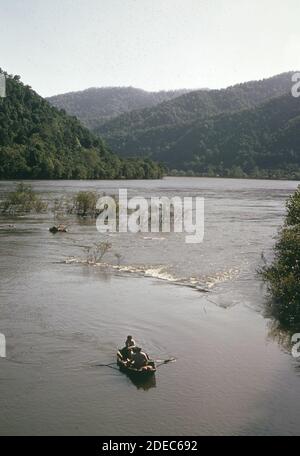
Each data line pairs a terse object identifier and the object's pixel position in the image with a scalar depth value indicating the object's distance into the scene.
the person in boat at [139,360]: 22.25
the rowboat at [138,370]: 22.02
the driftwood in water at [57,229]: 60.25
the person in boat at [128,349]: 23.06
